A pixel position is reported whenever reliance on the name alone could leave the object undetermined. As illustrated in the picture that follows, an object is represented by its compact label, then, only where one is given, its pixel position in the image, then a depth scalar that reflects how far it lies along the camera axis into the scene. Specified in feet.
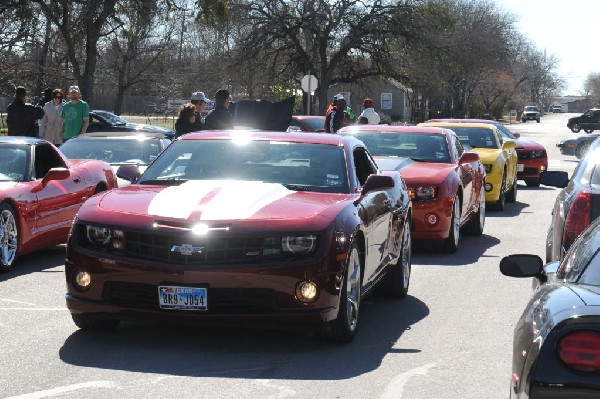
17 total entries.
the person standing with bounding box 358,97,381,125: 82.17
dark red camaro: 24.79
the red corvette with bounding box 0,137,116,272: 38.45
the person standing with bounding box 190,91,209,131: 56.03
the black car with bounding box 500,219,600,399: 13.10
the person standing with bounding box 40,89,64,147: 64.75
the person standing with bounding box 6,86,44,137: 62.49
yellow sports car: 63.87
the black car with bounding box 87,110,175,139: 116.26
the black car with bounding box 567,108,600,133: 257.34
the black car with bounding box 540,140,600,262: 27.76
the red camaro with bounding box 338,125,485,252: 44.73
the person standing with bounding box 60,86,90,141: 65.62
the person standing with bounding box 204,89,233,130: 54.03
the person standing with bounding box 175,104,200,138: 55.06
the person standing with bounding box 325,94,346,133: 72.02
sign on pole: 133.14
